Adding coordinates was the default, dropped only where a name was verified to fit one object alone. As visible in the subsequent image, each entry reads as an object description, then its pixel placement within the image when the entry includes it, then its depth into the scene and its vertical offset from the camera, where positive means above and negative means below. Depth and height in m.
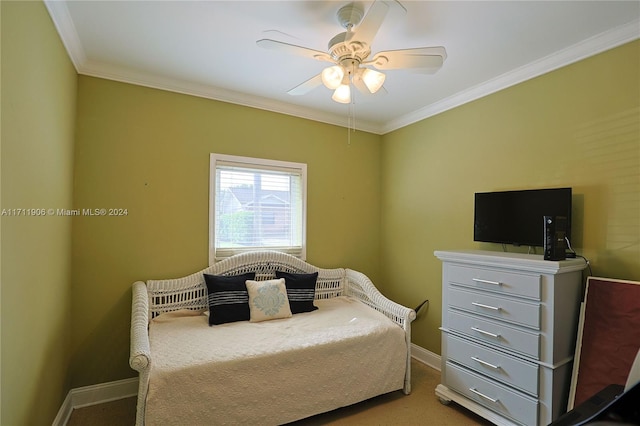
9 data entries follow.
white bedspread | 1.75 -0.98
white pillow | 2.55 -0.75
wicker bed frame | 1.73 -0.71
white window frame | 2.79 +0.23
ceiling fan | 1.58 +0.85
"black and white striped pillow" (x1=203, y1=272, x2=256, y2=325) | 2.46 -0.72
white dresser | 1.82 -0.74
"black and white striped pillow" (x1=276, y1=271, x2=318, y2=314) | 2.79 -0.72
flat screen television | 2.08 +0.02
